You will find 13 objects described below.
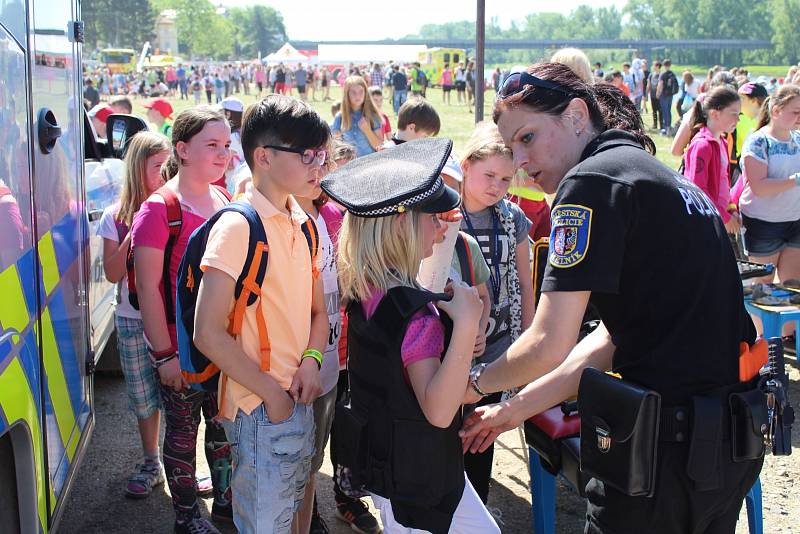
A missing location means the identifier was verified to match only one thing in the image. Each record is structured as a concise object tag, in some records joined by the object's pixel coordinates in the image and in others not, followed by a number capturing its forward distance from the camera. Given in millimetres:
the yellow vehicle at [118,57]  70125
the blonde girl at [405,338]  2217
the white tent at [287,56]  62188
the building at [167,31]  120400
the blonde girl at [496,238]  3529
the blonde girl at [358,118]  7809
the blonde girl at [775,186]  5980
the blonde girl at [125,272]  3633
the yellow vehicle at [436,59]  53938
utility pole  6742
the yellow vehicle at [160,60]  71250
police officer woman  1980
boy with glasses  2508
